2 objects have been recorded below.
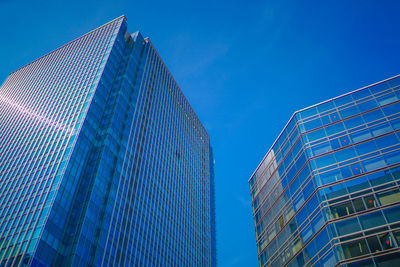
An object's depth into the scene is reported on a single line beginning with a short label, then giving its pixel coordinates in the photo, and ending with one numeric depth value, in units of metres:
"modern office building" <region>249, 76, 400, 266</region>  35.25
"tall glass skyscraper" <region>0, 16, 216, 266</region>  60.53
